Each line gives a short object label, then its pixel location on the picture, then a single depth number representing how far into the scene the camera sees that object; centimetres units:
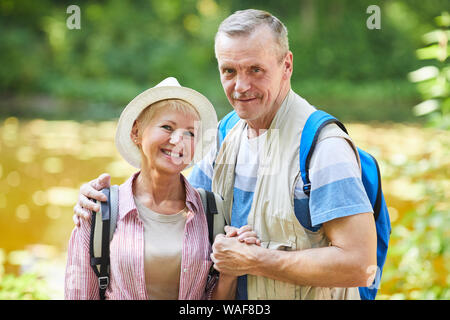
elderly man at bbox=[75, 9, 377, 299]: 235
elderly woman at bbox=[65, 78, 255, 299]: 238
